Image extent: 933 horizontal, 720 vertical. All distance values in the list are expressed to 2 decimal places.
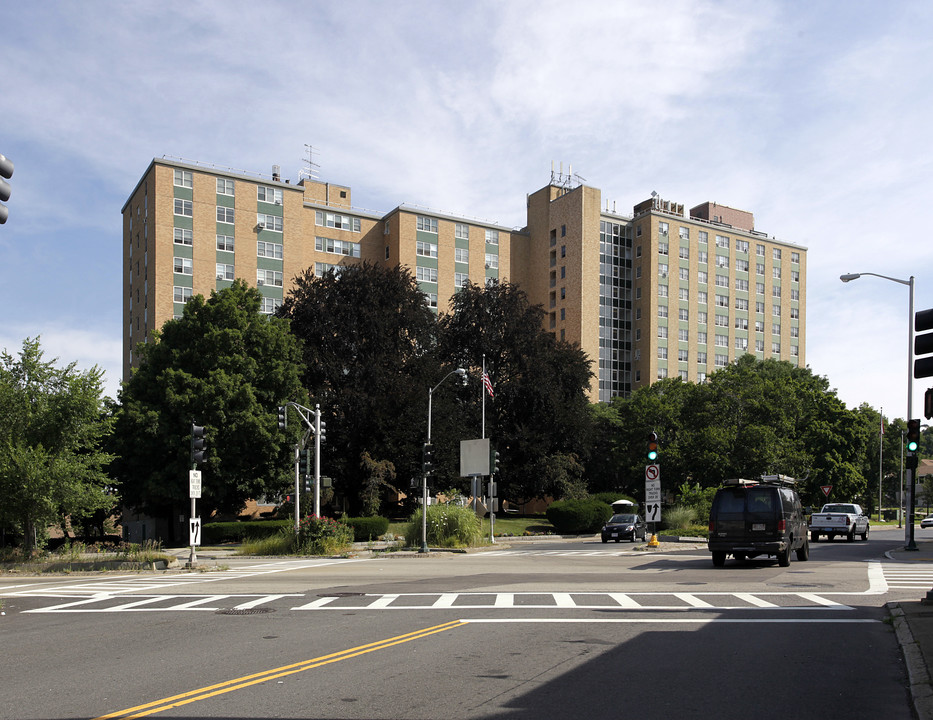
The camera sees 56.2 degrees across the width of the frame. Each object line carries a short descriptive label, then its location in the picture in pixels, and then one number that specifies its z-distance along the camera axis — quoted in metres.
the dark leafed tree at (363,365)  55.59
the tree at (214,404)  46.56
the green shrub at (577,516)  55.13
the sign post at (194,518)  25.78
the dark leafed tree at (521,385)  63.94
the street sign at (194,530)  25.75
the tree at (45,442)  27.94
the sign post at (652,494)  30.31
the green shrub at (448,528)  36.16
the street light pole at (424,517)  33.81
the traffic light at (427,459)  34.62
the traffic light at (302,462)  44.58
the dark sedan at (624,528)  43.12
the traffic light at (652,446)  30.38
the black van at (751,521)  22.09
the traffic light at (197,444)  25.50
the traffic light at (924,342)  11.31
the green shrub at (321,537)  33.25
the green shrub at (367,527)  43.97
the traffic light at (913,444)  29.44
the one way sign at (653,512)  30.12
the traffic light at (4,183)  10.65
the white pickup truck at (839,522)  39.56
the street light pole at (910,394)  30.22
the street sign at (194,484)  25.78
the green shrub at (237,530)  44.77
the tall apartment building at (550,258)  76.75
